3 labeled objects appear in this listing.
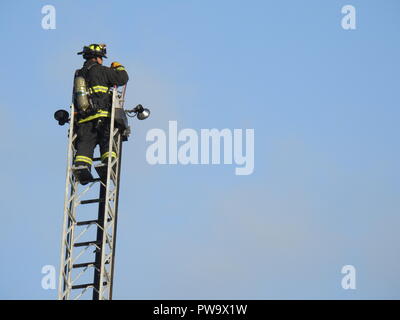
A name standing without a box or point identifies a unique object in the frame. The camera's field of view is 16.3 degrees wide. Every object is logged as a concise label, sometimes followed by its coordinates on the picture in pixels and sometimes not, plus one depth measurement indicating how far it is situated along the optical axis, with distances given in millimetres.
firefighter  26297
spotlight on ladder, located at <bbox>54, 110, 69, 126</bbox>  26844
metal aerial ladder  25609
